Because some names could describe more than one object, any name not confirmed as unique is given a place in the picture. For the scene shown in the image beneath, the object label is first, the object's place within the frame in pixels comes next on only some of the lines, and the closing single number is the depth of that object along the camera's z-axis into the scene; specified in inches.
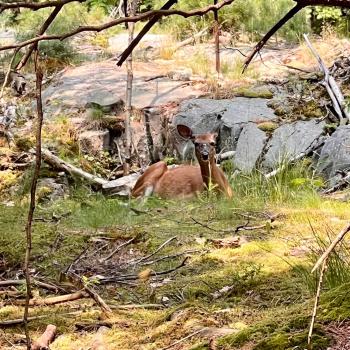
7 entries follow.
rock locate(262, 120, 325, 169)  394.6
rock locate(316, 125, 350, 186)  343.3
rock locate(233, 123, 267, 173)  412.0
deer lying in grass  344.2
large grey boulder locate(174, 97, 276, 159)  462.9
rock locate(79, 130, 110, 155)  489.4
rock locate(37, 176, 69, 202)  385.7
